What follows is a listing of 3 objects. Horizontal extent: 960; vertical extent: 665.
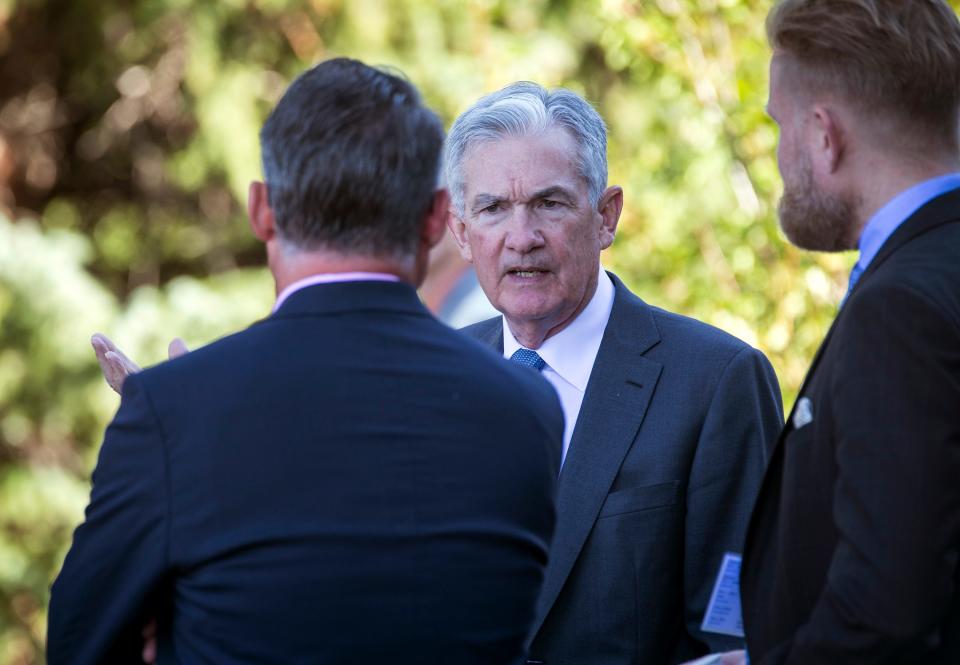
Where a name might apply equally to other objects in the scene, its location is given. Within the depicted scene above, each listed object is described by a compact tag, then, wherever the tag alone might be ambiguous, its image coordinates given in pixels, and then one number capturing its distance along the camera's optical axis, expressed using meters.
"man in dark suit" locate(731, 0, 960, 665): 5.55
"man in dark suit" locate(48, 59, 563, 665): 5.51
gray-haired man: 5.95
